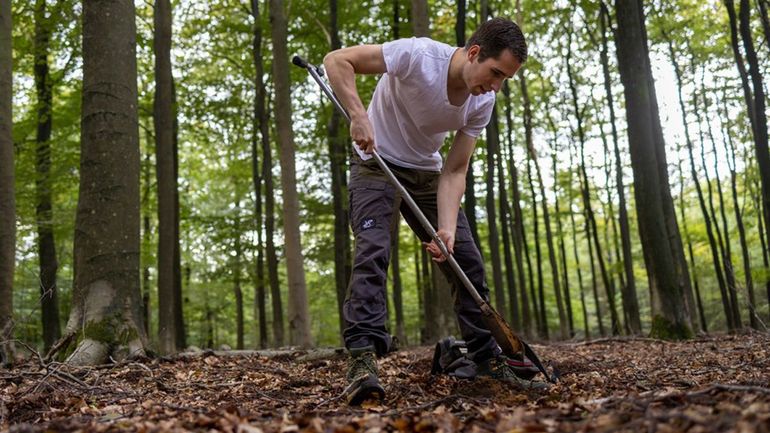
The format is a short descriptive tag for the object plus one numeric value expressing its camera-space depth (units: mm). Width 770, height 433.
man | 3086
